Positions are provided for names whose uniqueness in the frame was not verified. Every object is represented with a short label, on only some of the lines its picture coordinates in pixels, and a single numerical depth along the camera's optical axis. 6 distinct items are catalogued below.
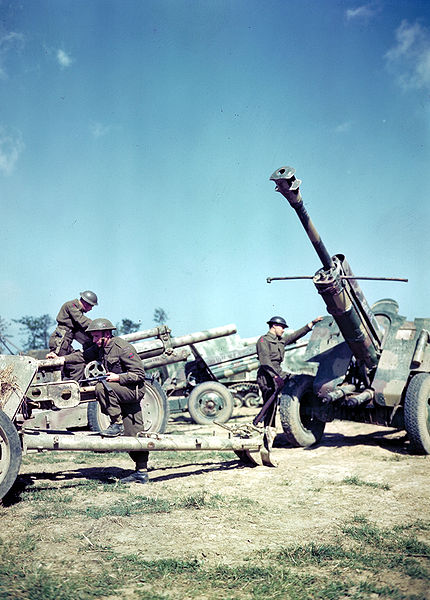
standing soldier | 7.59
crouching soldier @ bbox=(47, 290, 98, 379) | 7.27
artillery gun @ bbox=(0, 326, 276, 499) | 4.15
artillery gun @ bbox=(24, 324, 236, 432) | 5.15
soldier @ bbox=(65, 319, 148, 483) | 5.27
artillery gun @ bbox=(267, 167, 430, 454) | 6.43
